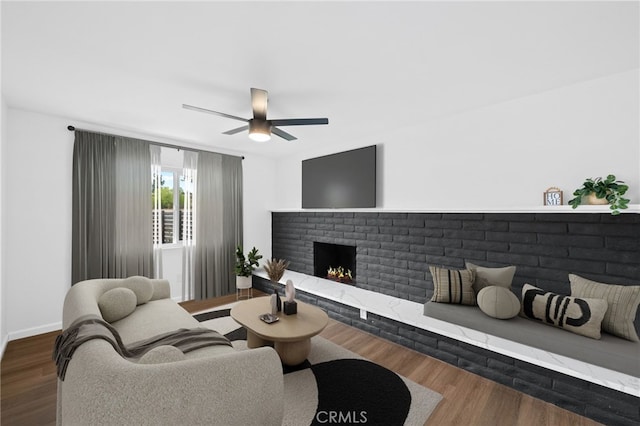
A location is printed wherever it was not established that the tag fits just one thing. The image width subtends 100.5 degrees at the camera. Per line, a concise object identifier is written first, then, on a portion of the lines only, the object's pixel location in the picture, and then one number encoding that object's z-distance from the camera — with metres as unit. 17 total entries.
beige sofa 0.95
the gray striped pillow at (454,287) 2.57
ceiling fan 2.28
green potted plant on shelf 1.90
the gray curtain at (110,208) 3.19
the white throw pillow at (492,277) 2.49
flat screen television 3.64
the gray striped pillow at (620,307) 1.88
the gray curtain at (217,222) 4.16
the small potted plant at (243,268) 4.21
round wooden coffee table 2.18
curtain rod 3.67
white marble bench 1.74
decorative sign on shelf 2.26
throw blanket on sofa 1.22
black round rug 1.78
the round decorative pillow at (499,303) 2.25
